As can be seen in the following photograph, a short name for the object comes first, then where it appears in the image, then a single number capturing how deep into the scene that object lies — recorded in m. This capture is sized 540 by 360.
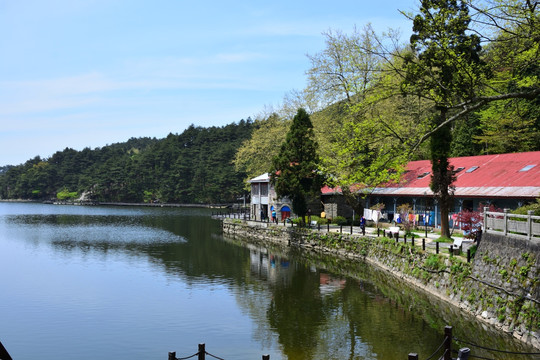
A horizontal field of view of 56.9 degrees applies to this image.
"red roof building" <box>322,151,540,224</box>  34.19
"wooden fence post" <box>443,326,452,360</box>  13.05
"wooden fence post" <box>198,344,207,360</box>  12.08
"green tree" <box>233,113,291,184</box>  67.25
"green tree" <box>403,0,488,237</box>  19.47
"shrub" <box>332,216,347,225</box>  51.38
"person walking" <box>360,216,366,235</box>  39.69
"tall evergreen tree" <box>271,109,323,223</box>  48.28
